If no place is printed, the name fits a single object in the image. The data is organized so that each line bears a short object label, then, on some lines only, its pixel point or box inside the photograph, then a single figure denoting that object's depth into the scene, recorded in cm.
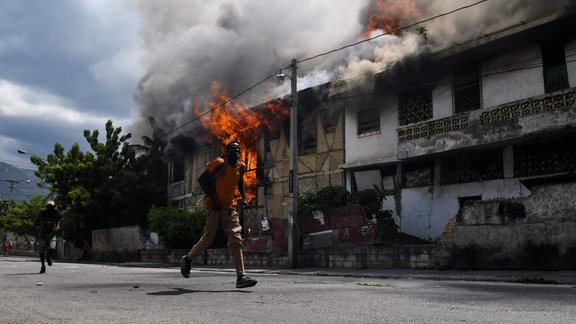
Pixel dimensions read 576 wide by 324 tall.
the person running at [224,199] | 643
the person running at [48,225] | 1127
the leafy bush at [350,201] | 2016
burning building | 1292
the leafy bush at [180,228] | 2358
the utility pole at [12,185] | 6788
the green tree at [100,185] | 3175
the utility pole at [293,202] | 1678
